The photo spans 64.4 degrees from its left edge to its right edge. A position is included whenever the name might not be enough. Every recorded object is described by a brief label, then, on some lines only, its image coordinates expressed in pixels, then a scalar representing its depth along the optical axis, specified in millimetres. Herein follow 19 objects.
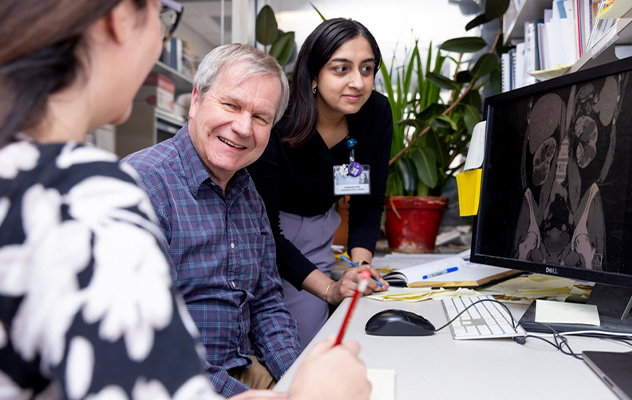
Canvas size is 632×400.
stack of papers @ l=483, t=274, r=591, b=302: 1211
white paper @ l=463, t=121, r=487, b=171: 1240
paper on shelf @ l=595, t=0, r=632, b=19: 895
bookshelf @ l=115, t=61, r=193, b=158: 2738
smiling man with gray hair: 1078
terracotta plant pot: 2357
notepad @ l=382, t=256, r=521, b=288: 1421
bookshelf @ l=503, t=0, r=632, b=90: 977
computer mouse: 945
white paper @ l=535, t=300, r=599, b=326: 964
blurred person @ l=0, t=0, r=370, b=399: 364
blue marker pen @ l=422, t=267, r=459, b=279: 1500
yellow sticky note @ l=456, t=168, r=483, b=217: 1244
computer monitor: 896
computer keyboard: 909
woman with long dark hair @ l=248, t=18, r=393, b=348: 1644
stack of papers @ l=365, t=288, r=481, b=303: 1288
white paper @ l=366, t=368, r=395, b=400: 657
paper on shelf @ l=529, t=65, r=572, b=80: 1344
